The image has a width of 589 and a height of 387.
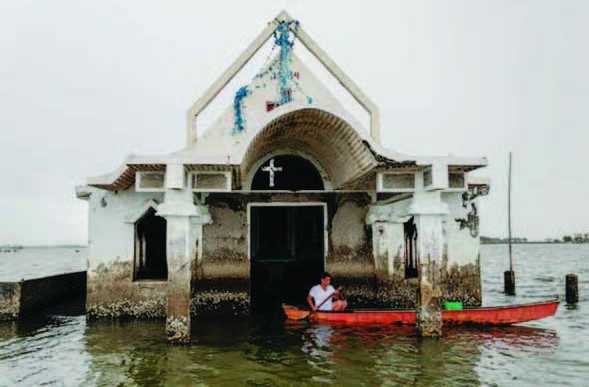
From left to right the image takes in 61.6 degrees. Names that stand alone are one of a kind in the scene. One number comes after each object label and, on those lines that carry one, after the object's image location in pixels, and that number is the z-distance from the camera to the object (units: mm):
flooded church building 12773
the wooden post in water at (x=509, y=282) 23156
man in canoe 12500
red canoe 11703
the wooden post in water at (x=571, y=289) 19297
